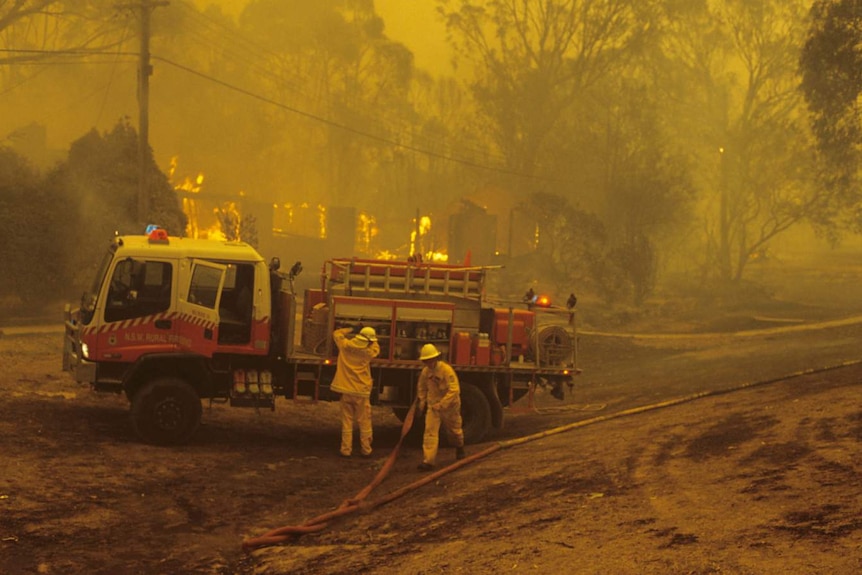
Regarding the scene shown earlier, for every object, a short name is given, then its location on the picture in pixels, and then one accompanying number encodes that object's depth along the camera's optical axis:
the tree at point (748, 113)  54.16
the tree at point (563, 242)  47.31
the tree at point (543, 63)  61.12
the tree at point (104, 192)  31.75
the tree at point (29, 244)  30.14
